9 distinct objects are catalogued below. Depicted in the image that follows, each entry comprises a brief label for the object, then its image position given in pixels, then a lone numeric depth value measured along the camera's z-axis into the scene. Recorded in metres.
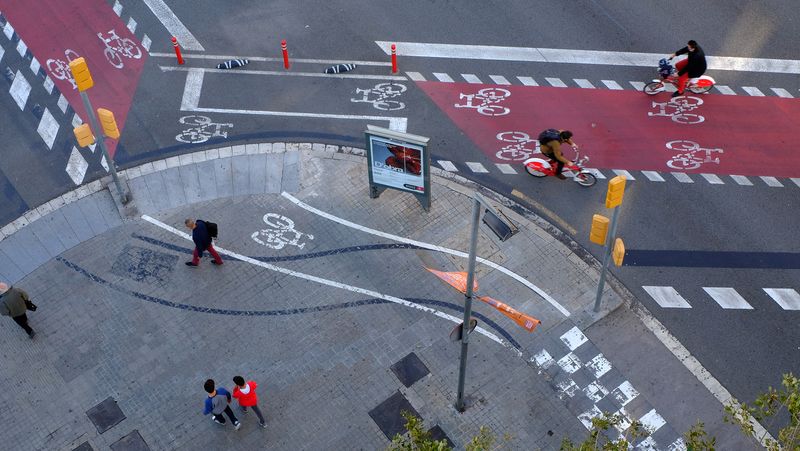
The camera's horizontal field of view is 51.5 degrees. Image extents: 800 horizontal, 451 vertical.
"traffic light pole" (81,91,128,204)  17.47
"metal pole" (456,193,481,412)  12.53
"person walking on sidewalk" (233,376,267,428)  15.13
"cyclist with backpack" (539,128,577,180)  19.59
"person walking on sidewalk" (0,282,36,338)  16.38
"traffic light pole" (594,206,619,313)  15.60
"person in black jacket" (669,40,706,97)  21.28
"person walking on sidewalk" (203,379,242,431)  15.16
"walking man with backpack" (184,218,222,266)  17.45
